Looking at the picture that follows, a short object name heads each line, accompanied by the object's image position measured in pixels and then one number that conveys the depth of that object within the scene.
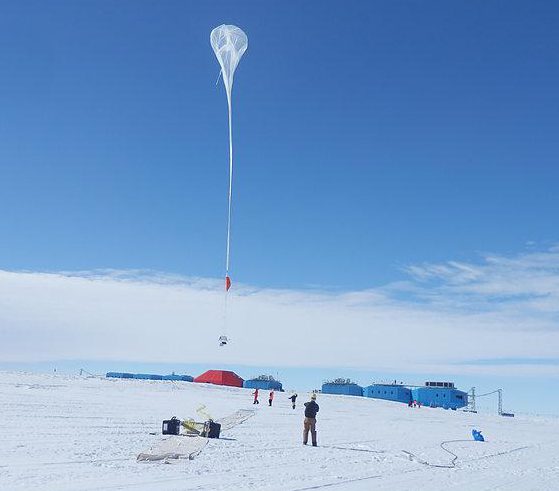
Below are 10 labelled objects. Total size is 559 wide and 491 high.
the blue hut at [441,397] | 103.62
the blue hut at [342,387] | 106.62
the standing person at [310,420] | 19.59
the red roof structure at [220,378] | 99.19
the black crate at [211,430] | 19.09
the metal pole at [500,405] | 98.25
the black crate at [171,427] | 18.53
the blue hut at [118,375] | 105.08
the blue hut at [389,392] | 105.19
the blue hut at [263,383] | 109.06
